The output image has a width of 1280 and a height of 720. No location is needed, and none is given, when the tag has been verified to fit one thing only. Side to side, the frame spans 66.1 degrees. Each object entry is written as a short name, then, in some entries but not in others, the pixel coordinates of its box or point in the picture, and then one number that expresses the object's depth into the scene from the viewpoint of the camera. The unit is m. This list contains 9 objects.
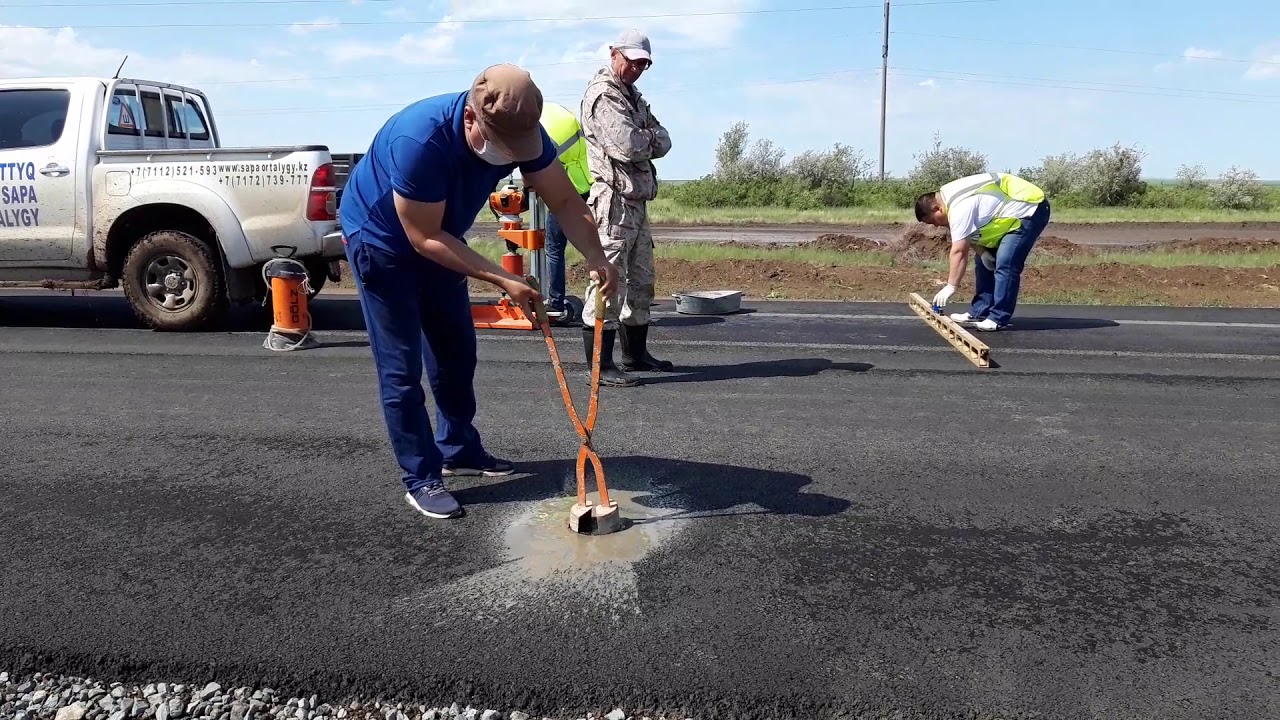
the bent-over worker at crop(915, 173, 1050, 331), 7.92
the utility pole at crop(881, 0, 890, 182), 45.81
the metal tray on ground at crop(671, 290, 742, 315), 8.96
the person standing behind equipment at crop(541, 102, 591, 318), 7.87
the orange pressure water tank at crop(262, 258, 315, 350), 7.28
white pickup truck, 7.59
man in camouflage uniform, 5.90
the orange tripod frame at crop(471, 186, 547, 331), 8.06
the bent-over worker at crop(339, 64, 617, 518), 3.27
